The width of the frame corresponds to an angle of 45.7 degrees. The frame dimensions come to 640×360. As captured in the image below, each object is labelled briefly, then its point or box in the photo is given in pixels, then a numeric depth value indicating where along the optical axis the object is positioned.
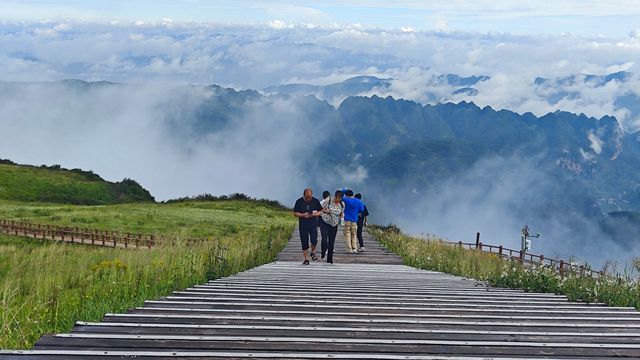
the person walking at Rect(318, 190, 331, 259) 18.12
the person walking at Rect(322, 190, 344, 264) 17.89
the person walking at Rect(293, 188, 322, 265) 16.59
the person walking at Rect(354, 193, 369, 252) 22.76
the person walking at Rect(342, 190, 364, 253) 20.77
